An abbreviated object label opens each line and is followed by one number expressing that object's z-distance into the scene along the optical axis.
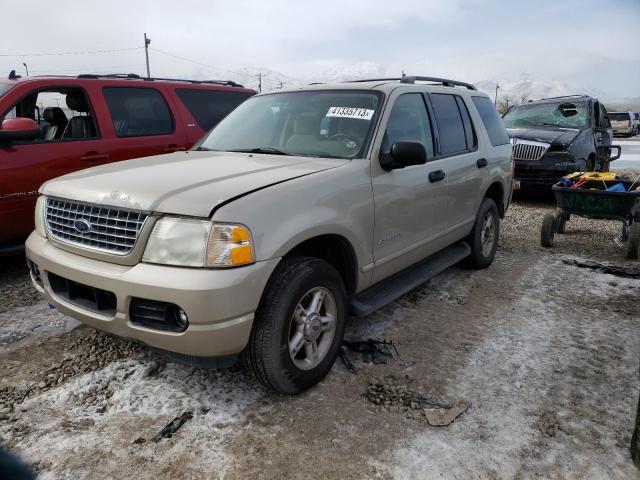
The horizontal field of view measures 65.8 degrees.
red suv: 4.40
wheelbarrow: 5.67
